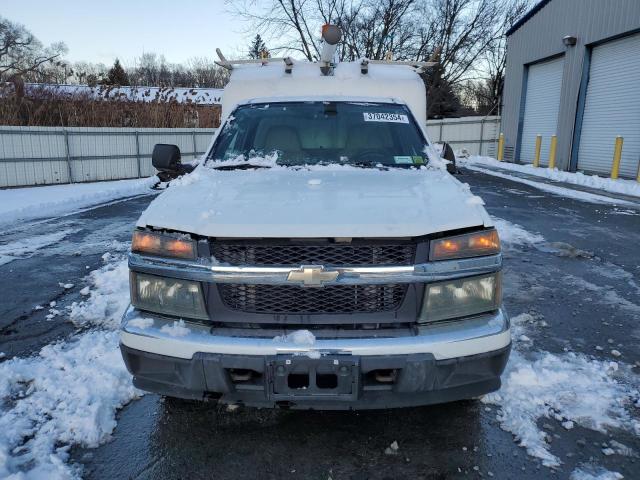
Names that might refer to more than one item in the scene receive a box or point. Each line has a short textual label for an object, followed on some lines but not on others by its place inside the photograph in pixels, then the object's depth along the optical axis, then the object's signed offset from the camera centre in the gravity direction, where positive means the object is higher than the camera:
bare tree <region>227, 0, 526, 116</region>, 29.94 +7.61
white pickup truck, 2.19 -0.76
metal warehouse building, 15.11 +2.36
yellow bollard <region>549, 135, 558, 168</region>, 18.31 -0.12
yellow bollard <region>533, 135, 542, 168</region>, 19.66 -0.13
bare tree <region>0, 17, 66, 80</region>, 55.56 +10.46
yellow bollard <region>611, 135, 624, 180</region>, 14.56 -0.25
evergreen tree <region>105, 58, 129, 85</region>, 58.41 +7.72
